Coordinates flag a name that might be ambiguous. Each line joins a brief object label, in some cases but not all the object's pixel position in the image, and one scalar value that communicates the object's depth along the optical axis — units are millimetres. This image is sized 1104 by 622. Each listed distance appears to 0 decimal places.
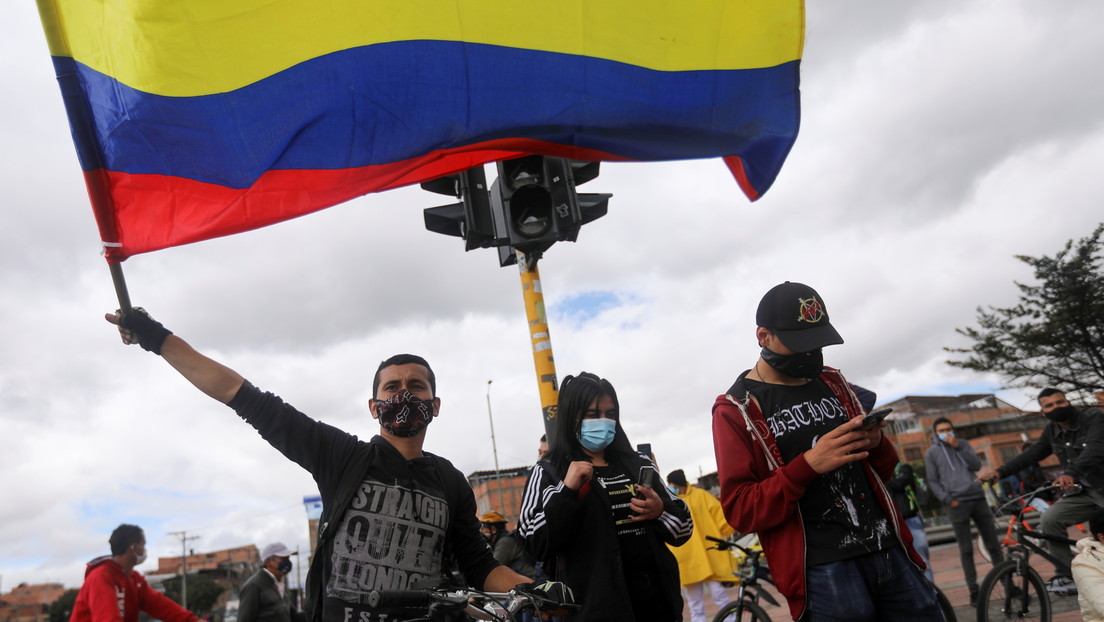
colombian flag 3447
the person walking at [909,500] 7629
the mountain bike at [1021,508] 6164
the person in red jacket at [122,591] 5730
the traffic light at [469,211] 5227
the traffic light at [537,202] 5289
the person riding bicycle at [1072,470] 6117
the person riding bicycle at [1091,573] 4672
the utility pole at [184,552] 62391
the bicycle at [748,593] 5797
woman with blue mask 3547
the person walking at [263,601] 7352
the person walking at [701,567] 7617
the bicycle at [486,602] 2070
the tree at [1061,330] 23156
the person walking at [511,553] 6727
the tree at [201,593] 71500
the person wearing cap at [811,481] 2859
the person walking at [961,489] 7754
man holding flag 2834
